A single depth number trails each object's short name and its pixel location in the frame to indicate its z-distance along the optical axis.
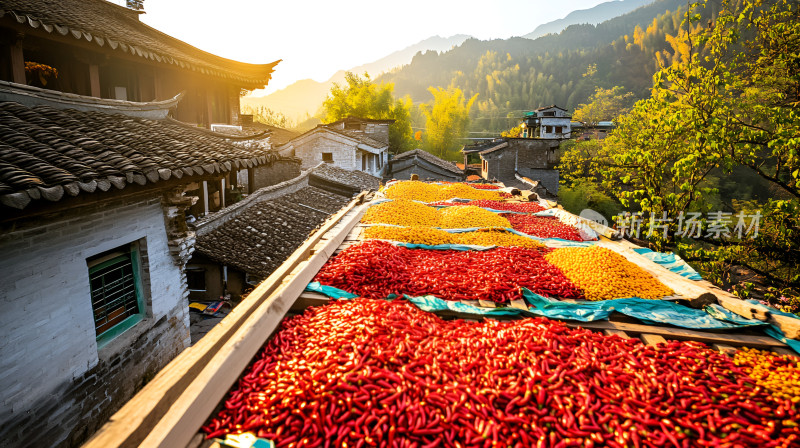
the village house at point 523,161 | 31.47
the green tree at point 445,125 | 45.91
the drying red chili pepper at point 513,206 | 9.51
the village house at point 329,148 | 24.83
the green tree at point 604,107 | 63.31
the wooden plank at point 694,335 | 3.20
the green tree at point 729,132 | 9.03
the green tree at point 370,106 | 41.88
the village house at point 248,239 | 9.70
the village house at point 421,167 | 31.42
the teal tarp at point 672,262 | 4.79
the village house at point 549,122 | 49.03
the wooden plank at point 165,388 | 1.90
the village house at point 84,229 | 3.53
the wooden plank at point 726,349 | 3.11
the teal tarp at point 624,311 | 3.47
